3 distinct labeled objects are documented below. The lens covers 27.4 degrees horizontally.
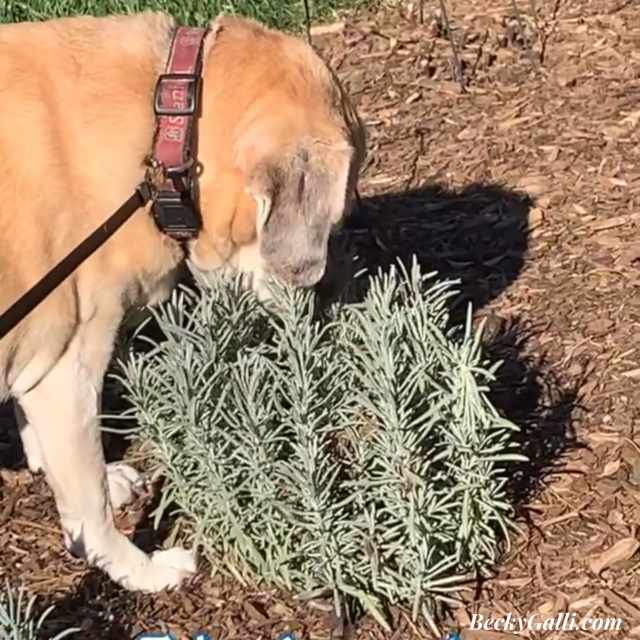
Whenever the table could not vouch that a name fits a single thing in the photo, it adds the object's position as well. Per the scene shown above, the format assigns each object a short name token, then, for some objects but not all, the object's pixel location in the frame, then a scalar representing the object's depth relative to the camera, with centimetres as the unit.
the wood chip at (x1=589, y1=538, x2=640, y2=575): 328
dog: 315
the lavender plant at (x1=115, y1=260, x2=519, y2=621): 307
